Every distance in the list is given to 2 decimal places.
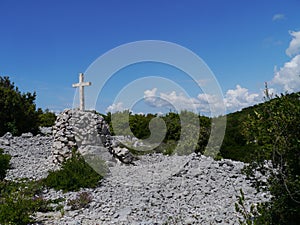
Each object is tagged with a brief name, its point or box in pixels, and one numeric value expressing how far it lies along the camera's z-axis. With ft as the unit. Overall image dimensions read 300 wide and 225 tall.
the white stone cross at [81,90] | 37.19
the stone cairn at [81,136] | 33.91
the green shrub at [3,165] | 30.78
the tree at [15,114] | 52.31
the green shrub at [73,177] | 25.58
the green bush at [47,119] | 70.85
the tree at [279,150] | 12.57
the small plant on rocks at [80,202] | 21.80
